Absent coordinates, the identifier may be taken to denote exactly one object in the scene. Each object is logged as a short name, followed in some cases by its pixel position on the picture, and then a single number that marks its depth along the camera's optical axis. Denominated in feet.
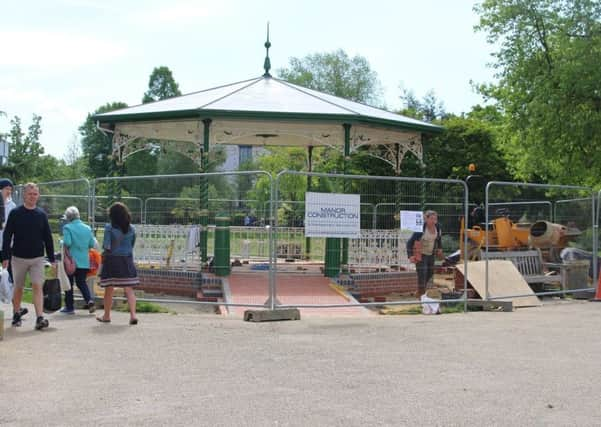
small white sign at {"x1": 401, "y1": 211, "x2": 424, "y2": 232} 39.68
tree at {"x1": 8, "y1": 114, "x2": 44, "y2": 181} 134.51
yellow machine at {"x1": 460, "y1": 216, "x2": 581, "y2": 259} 48.08
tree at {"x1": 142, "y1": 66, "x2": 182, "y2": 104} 265.54
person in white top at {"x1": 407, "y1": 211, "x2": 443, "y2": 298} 40.06
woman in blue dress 32.53
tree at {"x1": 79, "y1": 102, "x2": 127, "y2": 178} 252.42
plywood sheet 41.68
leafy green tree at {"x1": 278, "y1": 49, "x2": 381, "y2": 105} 200.54
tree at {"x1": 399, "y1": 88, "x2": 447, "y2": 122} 170.81
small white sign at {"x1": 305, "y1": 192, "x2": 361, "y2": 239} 36.06
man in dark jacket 30.12
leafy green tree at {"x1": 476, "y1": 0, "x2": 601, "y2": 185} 78.59
